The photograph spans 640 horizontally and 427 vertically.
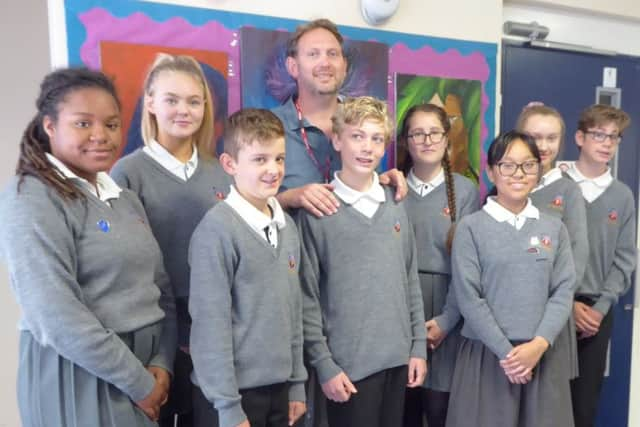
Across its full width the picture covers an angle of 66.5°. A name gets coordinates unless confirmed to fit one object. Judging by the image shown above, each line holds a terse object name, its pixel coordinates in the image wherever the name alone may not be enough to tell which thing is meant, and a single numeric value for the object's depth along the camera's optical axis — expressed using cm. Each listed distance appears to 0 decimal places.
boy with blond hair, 140
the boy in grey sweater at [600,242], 196
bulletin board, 155
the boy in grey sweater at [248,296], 115
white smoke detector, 196
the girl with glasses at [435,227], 172
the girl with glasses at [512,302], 155
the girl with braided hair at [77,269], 100
